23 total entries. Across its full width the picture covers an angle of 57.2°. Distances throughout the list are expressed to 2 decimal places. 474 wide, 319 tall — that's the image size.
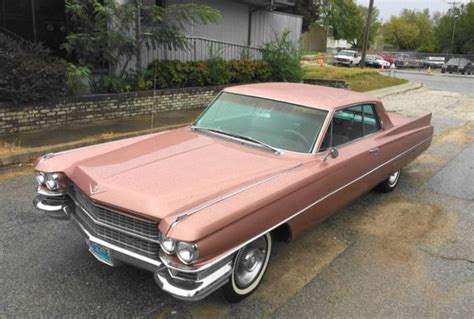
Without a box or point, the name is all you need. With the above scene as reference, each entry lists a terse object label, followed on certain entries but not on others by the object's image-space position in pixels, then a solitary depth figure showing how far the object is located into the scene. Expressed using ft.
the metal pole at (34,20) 34.03
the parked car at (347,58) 139.03
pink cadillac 9.23
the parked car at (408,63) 160.66
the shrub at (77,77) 28.33
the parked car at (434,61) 168.35
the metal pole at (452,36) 211.94
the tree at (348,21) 236.90
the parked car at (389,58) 156.44
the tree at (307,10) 113.19
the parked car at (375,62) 140.62
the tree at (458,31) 208.33
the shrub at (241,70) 42.42
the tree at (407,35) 252.71
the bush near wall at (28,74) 25.18
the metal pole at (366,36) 95.04
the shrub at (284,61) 46.57
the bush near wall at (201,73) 35.55
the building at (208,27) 33.86
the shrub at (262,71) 44.91
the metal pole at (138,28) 31.39
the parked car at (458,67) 138.51
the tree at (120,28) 30.09
